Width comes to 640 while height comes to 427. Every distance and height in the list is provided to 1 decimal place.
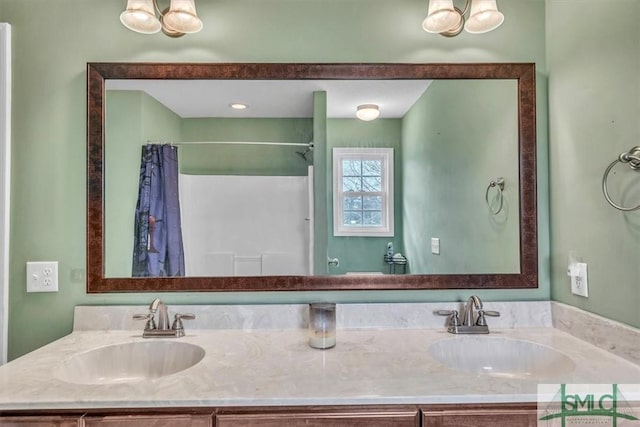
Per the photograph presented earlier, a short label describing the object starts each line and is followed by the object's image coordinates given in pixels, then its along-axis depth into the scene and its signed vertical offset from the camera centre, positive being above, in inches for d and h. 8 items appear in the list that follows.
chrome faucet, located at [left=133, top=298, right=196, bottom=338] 57.3 -16.8
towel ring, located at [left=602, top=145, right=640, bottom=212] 44.6 +6.8
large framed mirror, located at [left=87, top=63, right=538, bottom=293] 62.9 +7.9
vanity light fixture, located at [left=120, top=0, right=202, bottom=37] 57.0 +32.0
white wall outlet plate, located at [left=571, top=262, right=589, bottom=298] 54.0 -9.7
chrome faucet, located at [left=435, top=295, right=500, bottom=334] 58.1 -16.6
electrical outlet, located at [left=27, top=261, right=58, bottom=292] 60.3 -9.4
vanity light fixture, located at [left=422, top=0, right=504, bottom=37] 57.3 +31.8
